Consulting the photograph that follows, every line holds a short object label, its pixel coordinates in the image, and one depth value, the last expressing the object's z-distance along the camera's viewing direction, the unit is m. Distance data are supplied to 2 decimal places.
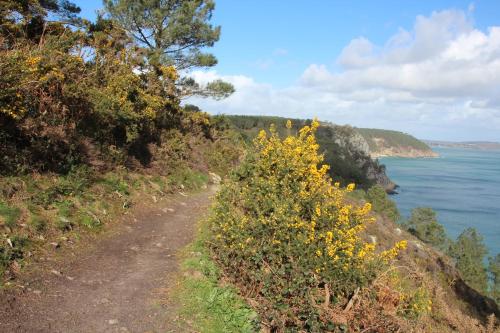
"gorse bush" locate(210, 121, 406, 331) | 5.05
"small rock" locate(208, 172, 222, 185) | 16.19
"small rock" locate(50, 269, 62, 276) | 6.37
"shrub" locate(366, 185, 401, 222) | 58.53
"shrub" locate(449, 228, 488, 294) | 47.72
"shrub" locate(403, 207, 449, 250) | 56.81
